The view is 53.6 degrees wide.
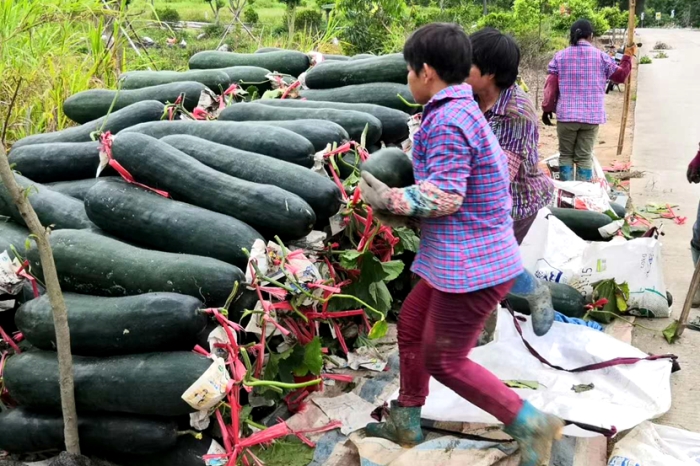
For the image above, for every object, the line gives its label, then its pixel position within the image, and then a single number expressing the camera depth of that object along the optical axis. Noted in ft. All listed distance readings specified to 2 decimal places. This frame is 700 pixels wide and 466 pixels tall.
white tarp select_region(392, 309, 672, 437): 9.57
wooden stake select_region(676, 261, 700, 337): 12.78
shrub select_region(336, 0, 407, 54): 41.50
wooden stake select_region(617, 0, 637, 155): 27.73
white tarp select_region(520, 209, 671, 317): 13.89
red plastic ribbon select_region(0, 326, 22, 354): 9.98
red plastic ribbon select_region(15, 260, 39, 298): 10.04
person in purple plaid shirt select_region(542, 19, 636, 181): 21.72
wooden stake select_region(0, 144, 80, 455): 7.54
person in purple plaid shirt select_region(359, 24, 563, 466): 7.82
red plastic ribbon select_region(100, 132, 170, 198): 11.09
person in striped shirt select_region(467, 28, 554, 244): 10.47
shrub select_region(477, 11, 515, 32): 73.12
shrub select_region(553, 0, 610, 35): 93.81
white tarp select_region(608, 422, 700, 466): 9.17
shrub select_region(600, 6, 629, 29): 123.34
